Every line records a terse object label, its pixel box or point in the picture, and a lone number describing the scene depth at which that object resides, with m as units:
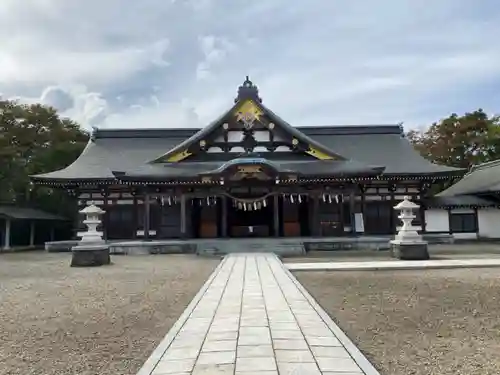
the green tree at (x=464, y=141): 32.19
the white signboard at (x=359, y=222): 19.33
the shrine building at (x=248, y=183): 18.38
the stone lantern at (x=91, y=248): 12.76
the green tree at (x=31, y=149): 24.66
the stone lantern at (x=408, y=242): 12.83
